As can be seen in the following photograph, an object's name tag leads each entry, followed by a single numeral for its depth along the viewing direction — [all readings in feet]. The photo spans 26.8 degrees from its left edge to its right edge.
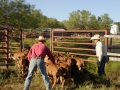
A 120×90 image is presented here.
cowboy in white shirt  28.84
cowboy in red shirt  24.27
